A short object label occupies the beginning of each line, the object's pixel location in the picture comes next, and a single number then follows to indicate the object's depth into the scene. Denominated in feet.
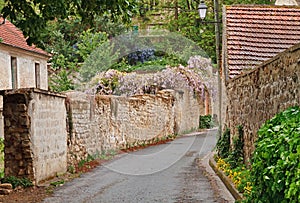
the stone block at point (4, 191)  38.11
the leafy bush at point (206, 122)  133.08
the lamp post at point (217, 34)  62.18
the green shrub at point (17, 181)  39.95
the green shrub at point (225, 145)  53.62
